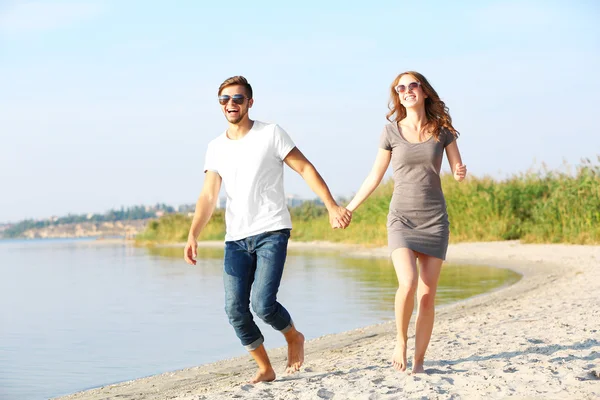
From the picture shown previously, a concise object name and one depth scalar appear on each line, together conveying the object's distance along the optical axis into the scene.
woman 5.45
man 5.28
